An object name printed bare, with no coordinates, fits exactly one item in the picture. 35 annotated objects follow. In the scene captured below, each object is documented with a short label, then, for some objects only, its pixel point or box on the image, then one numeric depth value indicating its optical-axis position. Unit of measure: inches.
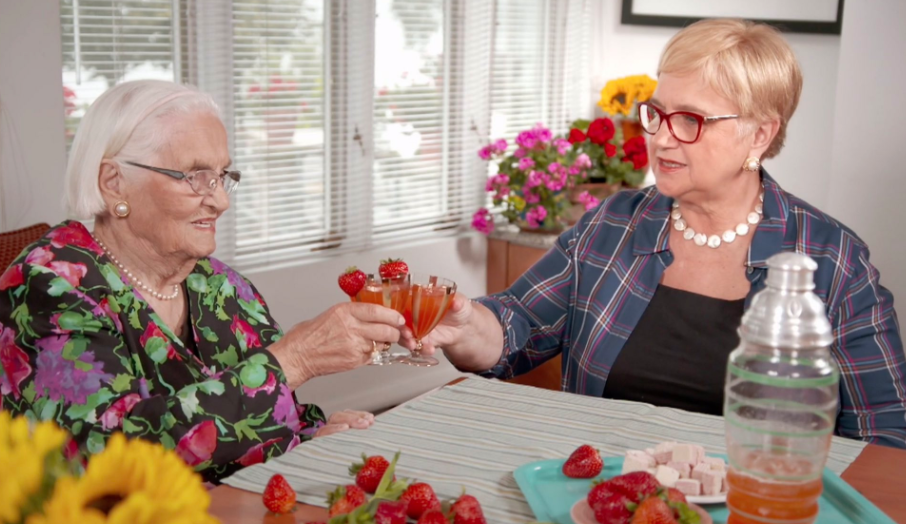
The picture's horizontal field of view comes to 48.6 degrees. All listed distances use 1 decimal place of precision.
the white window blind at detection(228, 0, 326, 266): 140.8
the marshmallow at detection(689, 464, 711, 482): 54.0
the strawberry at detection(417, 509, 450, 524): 46.1
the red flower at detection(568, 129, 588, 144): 173.2
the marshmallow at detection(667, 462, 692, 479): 54.5
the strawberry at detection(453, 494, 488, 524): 48.3
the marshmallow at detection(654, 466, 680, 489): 53.5
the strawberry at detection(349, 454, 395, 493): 53.7
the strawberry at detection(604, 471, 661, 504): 49.4
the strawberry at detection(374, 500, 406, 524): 46.8
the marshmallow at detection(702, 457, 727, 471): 54.7
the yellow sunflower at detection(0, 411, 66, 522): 26.7
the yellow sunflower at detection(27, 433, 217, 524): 25.5
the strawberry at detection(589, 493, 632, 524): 48.7
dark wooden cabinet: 170.6
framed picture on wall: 167.5
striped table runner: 57.0
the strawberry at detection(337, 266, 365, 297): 71.9
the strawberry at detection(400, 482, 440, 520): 50.1
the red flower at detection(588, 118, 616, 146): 172.7
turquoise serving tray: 53.1
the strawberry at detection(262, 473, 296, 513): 52.0
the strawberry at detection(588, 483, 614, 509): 50.3
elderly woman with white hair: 65.2
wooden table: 52.4
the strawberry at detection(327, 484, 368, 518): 47.4
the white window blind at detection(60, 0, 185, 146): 120.3
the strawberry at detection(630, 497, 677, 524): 45.4
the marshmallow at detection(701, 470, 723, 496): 53.6
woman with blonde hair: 82.0
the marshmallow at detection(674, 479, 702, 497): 53.3
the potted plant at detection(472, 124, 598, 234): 164.7
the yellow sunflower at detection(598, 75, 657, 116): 176.6
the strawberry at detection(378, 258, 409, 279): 70.8
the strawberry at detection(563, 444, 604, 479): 56.6
